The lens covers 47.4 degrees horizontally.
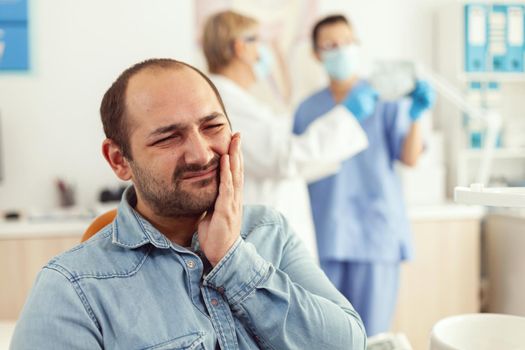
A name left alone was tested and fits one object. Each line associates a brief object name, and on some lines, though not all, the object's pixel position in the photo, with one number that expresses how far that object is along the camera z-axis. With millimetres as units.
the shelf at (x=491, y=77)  3043
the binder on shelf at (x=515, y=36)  3031
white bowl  870
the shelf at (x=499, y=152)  3076
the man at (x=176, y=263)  872
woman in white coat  1925
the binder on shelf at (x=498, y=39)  3014
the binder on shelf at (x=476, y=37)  2986
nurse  2154
